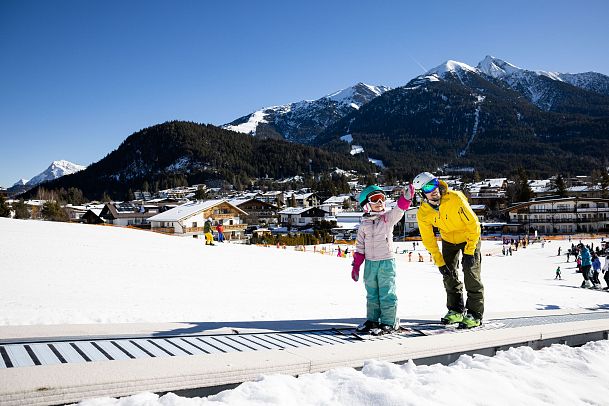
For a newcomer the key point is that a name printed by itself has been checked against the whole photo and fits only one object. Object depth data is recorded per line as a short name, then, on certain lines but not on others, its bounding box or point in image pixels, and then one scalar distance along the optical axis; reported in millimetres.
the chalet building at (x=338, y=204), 98131
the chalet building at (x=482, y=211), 85600
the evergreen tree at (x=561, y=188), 87125
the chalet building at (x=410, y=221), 78062
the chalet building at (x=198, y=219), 48188
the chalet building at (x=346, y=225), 68375
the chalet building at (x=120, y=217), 68562
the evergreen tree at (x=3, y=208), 48750
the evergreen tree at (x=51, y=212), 60438
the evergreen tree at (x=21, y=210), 63344
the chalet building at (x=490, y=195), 99750
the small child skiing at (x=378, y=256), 5246
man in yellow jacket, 5832
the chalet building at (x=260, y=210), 89688
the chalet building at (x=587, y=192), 88269
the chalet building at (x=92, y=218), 68750
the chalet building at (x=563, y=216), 67562
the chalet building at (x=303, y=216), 80812
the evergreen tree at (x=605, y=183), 86675
